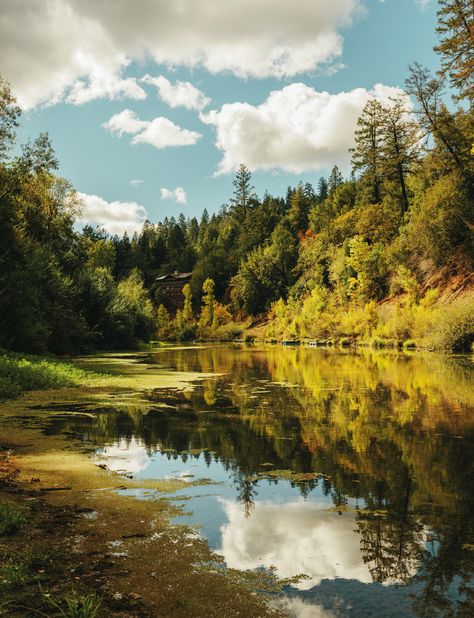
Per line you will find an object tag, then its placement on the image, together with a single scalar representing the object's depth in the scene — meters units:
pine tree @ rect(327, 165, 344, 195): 148.12
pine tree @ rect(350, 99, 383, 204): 63.66
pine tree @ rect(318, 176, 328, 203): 162.62
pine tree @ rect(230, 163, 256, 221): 127.44
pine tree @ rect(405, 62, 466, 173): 39.56
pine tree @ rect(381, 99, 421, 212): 55.12
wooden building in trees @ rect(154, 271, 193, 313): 117.94
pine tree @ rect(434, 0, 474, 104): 31.47
